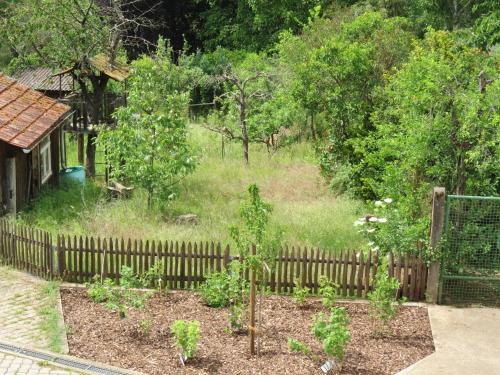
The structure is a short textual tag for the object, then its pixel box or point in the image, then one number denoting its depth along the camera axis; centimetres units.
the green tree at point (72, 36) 2073
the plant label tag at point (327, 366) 906
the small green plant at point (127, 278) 1064
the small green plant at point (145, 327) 1013
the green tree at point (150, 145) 1653
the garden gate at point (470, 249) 1173
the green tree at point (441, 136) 1207
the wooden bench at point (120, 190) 1778
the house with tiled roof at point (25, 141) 1583
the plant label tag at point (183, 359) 926
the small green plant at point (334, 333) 895
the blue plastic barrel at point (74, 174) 2038
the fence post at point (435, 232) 1140
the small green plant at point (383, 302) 1033
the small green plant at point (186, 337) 913
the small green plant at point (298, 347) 914
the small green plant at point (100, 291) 1082
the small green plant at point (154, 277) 1145
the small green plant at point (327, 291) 1041
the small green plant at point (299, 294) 1129
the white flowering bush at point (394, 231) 1186
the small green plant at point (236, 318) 1024
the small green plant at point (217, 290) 1117
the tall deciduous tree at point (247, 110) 2406
